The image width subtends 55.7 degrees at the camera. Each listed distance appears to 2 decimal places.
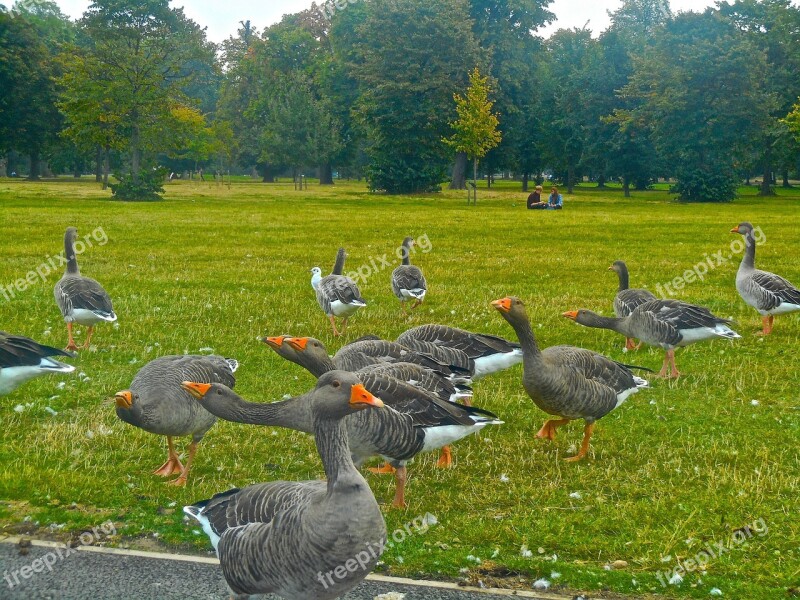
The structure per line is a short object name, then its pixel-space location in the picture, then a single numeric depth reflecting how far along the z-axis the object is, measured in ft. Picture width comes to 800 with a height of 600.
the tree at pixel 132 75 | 195.42
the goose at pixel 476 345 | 32.73
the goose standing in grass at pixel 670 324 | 38.19
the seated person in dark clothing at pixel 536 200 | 172.35
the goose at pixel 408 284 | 52.49
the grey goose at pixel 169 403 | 24.08
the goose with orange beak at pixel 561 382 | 27.40
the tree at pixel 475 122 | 190.49
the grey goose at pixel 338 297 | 46.47
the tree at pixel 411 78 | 218.79
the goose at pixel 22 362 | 27.40
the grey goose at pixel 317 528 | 15.71
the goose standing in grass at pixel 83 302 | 41.55
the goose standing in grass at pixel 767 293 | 46.03
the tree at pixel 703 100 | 209.56
